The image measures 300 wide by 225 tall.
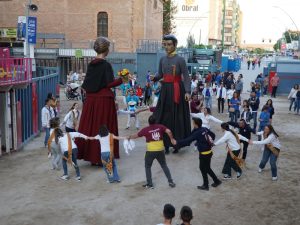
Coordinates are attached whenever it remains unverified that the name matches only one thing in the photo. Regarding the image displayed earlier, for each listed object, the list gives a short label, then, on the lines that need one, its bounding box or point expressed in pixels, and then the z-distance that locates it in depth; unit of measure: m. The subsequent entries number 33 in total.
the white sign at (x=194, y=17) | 94.69
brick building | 38.03
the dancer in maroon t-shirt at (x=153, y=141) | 8.39
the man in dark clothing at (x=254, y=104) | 15.09
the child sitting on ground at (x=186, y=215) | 5.12
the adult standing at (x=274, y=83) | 26.56
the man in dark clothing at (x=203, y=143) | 8.42
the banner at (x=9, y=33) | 35.84
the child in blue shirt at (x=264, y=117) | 12.64
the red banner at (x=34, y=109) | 13.39
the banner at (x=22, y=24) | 20.08
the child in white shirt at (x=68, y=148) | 9.17
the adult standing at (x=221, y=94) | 18.83
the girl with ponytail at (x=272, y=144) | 9.28
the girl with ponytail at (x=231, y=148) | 9.18
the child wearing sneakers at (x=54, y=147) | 9.54
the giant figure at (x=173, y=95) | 11.28
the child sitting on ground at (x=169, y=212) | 5.32
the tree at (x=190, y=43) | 52.66
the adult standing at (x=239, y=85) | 22.30
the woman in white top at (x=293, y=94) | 20.42
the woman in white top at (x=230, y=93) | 18.15
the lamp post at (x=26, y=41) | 17.55
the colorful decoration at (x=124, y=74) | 10.19
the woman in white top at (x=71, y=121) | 11.54
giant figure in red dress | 10.14
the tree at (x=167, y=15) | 61.09
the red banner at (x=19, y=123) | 11.95
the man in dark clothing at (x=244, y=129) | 10.27
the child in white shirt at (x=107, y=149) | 8.91
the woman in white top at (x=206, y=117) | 11.59
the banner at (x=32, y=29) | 17.16
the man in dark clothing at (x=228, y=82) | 22.60
